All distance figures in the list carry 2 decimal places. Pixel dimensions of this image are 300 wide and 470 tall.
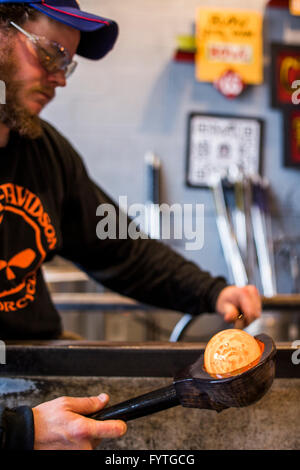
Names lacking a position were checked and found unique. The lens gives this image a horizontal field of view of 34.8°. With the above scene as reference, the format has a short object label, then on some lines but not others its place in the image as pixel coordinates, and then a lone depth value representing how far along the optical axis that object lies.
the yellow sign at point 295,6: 2.65
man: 0.97
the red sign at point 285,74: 2.77
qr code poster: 2.73
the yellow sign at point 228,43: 2.70
